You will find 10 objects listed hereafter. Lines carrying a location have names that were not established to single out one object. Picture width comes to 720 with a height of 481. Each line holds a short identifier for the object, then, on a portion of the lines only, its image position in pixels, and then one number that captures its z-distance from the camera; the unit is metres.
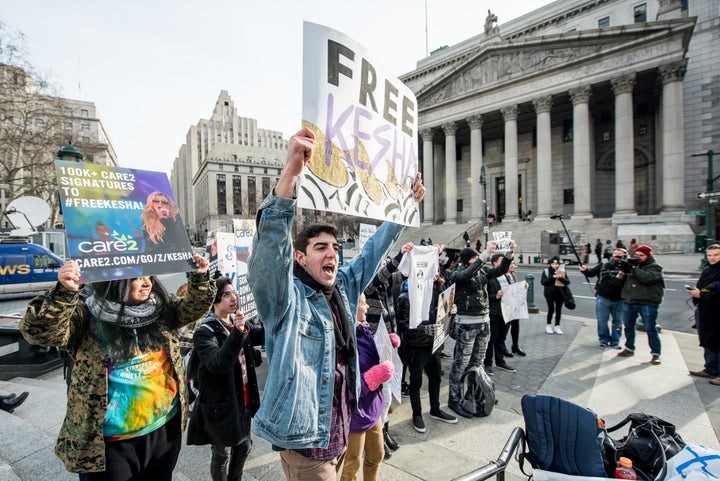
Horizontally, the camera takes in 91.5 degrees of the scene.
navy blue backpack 2.19
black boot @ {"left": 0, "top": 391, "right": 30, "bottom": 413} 3.81
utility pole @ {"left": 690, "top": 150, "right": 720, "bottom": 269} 17.46
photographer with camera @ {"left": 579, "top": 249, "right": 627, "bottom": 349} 6.89
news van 13.62
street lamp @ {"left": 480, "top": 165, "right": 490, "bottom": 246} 24.61
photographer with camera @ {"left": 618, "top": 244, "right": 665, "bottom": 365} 6.16
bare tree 18.00
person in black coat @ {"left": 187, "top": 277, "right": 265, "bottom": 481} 2.54
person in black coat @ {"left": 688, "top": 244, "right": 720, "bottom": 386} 5.26
